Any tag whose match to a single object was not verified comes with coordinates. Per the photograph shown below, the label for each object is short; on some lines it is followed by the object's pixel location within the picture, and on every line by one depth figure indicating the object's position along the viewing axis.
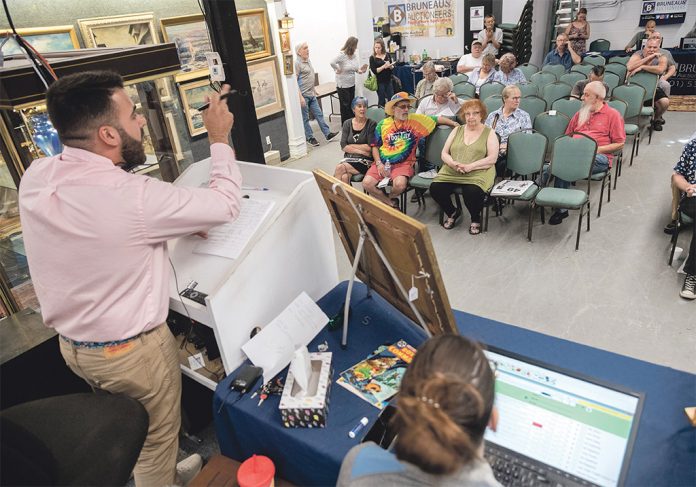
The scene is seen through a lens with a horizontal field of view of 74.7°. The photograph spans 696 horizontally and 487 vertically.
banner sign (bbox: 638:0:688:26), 9.36
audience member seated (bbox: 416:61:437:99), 6.72
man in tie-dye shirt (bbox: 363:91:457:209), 4.73
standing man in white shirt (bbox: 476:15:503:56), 8.93
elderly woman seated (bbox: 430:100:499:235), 4.36
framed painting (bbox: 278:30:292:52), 6.47
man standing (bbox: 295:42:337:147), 7.70
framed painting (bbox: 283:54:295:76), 6.68
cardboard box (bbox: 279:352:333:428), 1.54
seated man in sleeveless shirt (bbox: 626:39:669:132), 6.79
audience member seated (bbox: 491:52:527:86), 6.76
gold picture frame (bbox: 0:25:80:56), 3.48
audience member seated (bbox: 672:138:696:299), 3.30
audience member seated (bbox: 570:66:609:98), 5.49
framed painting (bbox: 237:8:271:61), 6.00
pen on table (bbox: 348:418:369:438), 1.51
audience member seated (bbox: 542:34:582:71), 8.34
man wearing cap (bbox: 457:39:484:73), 7.89
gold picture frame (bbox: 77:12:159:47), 3.93
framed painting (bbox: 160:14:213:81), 4.83
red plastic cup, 1.53
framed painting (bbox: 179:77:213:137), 5.37
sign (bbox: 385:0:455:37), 11.43
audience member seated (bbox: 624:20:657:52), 8.67
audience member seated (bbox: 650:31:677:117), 7.02
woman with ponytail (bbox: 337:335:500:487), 0.89
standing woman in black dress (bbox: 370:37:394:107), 8.36
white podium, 1.79
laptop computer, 1.20
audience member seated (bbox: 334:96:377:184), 5.06
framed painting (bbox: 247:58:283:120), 6.41
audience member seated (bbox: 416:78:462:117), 5.36
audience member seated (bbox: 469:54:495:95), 7.00
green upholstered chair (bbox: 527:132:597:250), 4.02
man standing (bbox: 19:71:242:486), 1.55
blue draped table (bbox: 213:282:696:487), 1.34
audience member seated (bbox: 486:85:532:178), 4.86
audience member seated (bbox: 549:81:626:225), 4.45
